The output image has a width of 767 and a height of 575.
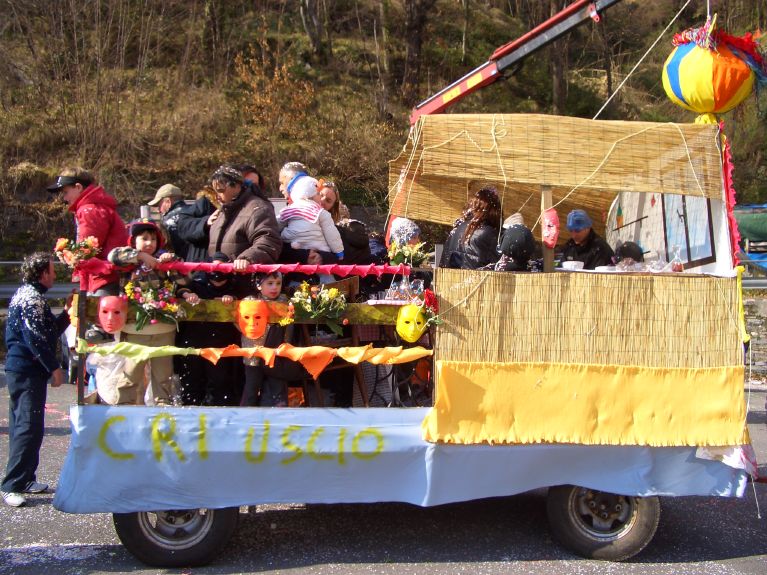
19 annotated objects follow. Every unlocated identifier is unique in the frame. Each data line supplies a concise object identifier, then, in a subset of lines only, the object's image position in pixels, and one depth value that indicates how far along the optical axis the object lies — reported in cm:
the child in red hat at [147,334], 424
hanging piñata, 489
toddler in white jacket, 524
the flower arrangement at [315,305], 428
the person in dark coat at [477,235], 468
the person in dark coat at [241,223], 466
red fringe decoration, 439
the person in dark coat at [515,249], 440
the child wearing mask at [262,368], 448
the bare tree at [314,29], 2042
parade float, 421
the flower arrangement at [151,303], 425
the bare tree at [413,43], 1972
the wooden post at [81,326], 416
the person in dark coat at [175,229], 540
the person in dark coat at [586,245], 579
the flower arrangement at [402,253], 458
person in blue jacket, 512
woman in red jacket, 482
